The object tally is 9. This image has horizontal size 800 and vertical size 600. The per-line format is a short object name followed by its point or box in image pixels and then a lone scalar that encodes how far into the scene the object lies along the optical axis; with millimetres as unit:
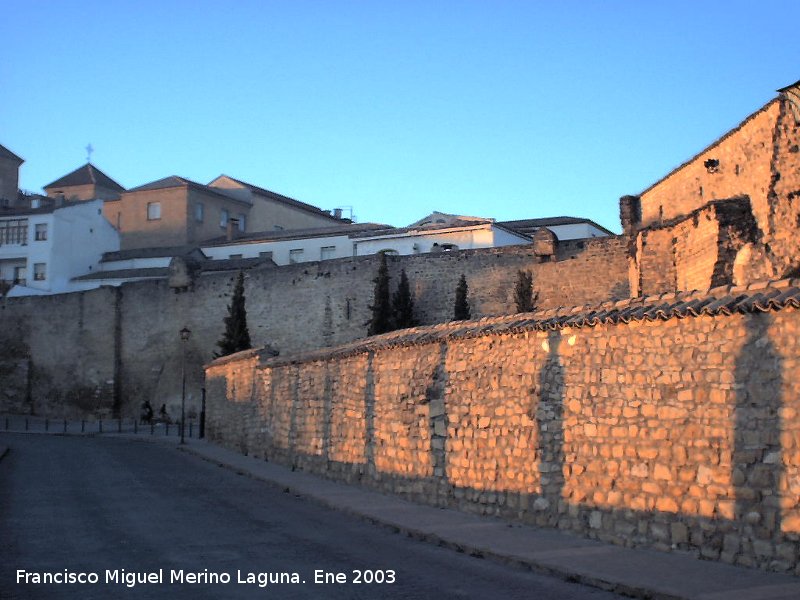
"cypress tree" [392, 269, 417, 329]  39125
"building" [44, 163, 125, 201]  79188
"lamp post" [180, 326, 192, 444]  32734
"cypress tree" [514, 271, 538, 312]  36406
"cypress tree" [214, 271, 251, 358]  43188
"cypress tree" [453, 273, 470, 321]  38062
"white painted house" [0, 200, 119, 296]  60750
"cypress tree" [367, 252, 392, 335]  39041
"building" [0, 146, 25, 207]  78250
